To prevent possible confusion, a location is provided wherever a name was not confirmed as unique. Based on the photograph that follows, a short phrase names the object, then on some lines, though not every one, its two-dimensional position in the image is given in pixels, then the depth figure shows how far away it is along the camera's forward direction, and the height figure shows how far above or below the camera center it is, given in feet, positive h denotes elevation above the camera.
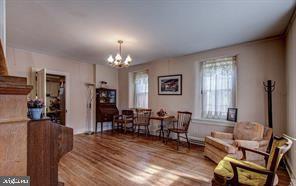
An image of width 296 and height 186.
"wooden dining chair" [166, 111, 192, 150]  13.90 -2.64
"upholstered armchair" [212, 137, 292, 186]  5.21 -2.94
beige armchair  9.43 -2.92
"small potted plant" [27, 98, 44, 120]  4.23 -0.36
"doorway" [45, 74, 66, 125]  19.02 -0.26
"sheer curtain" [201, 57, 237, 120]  13.30 +0.73
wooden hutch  19.44 -1.33
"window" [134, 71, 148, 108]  20.11 +0.75
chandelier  11.33 +2.41
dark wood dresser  3.81 -1.41
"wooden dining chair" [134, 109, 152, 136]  18.19 -2.73
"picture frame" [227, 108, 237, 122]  12.66 -1.51
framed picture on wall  16.47 +1.11
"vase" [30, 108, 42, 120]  4.23 -0.48
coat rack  10.70 +0.22
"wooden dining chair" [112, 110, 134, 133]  18.85 -2.83
